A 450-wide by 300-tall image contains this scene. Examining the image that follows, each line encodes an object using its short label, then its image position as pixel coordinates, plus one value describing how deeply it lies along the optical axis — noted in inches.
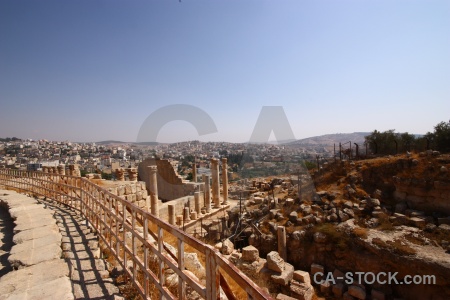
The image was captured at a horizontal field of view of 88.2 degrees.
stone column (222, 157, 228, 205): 740.0
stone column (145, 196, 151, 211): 549.0
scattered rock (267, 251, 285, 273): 376.5
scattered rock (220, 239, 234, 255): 424.5
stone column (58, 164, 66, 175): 674.2
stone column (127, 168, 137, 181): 708.7
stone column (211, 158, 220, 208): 665.6
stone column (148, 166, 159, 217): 506.8
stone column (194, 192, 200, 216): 615.7
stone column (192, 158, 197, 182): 910.4
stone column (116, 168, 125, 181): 713.6
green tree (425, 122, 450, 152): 784.3
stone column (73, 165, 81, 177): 614.5
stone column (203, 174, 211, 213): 656.4
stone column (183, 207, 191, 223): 566.0
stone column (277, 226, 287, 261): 471.8
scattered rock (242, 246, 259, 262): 403.5
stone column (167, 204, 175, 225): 506.3
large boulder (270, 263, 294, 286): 361.7
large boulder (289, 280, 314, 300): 342.0
